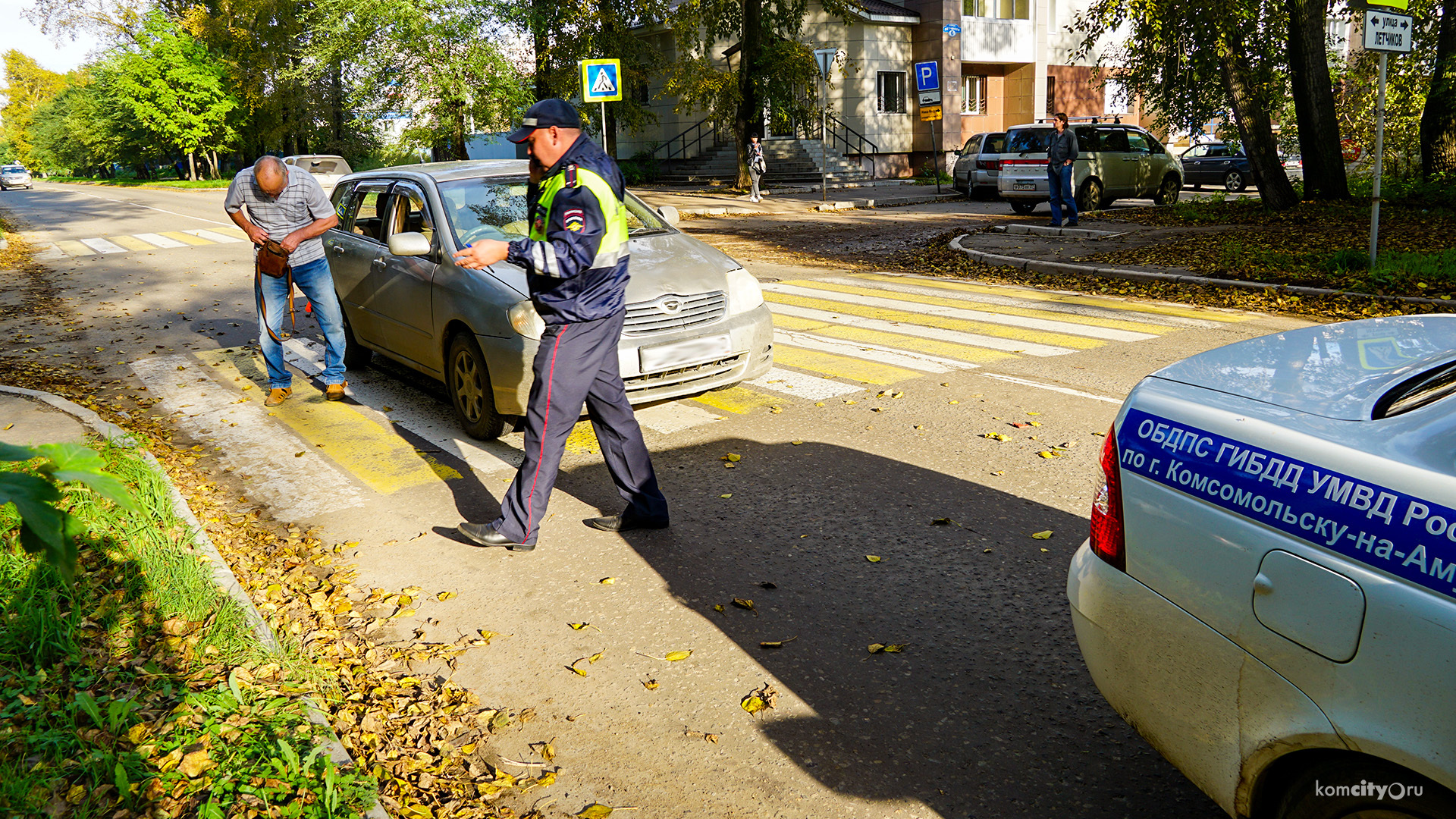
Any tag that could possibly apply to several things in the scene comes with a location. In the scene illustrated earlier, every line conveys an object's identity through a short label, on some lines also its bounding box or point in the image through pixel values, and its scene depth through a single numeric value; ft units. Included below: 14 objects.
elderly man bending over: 25.59
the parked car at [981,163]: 88.12
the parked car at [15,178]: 231.50
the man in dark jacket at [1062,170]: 57.82
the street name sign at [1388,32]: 35.01
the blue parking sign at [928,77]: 90.99
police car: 6.42
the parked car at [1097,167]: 73.77
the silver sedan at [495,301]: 20.81
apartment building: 127.75
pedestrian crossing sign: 71.26
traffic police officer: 14.82
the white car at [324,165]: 95.40
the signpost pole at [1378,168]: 36.29
